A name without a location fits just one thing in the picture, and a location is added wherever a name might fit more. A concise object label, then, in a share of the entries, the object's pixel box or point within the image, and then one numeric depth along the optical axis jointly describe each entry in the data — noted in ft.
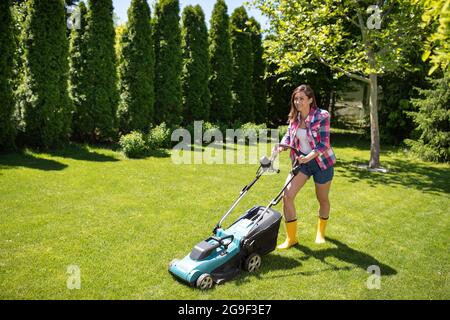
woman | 16.58
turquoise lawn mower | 13.89
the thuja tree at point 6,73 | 32.58
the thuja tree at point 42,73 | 35.14
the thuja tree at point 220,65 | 55.31
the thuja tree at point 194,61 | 51.80
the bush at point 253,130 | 52.32
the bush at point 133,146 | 36.96
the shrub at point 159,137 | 41.19
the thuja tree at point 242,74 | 58.70
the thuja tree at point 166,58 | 47.42
